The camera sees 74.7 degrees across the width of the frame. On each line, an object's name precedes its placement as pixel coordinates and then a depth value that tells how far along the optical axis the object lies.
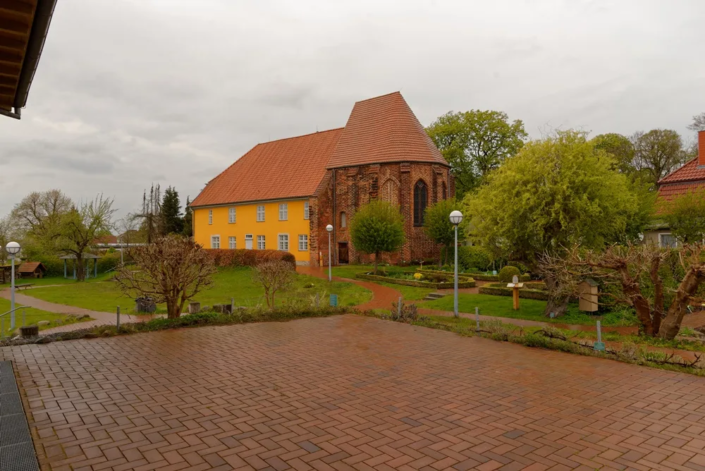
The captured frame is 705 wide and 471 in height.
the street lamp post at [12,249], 15.75
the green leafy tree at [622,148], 43.38
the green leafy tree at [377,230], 27.39
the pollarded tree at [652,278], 9.98
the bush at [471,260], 30.56
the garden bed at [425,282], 23.47
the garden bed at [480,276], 25.88
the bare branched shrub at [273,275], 15.25
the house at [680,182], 24.58
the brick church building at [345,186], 34.69
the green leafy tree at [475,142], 44.38
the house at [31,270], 42.56
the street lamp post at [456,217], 14.41
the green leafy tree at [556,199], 14.89
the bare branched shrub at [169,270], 11.90
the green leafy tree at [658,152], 42.22
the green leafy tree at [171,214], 57.41
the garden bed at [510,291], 19.33
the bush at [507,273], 25.02
